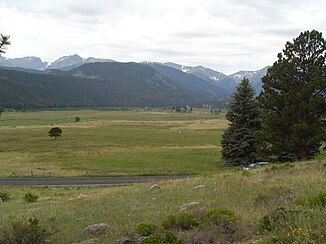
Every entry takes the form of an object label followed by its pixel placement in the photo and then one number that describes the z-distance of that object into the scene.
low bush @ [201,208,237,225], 9.19
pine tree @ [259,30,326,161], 29.91
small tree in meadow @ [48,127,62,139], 93.65
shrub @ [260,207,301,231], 7.75
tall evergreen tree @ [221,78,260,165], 44.41
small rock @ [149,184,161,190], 19.16
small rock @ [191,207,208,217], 11.00
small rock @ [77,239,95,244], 9.42
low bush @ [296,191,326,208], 9.27
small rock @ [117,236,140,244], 8.97
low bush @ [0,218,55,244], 9.30
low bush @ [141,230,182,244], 8.18
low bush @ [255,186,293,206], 11.10
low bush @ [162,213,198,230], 9.91
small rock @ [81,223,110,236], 10.56
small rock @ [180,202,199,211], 12.09
